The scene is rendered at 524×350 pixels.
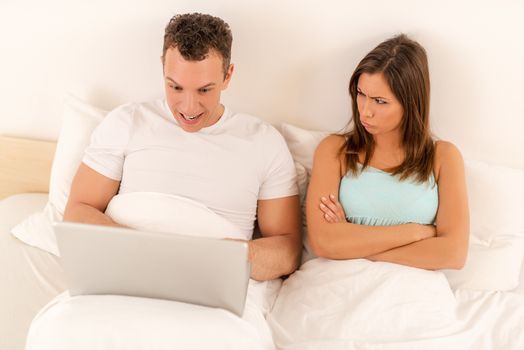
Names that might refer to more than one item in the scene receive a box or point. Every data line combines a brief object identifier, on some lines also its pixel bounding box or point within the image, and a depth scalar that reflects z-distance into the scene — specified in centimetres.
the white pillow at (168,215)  180
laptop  134
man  185
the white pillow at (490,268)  191
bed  163
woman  178
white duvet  161
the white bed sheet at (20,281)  168
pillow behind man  198
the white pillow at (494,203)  195
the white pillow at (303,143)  207
